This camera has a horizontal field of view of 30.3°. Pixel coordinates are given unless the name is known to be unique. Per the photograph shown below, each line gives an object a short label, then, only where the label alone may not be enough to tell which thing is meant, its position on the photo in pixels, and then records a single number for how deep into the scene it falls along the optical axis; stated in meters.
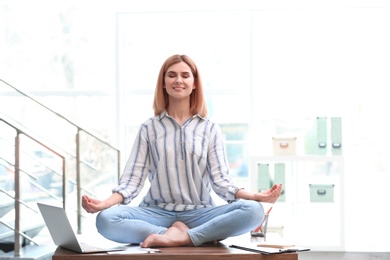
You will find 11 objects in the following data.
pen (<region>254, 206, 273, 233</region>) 3.19
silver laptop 2.68
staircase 5.21
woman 2.86
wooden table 2.61
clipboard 2.62
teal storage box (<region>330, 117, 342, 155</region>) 4.44
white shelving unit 4.42
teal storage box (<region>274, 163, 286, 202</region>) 4.49
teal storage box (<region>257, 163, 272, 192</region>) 4.48
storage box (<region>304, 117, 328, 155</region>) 4.46
